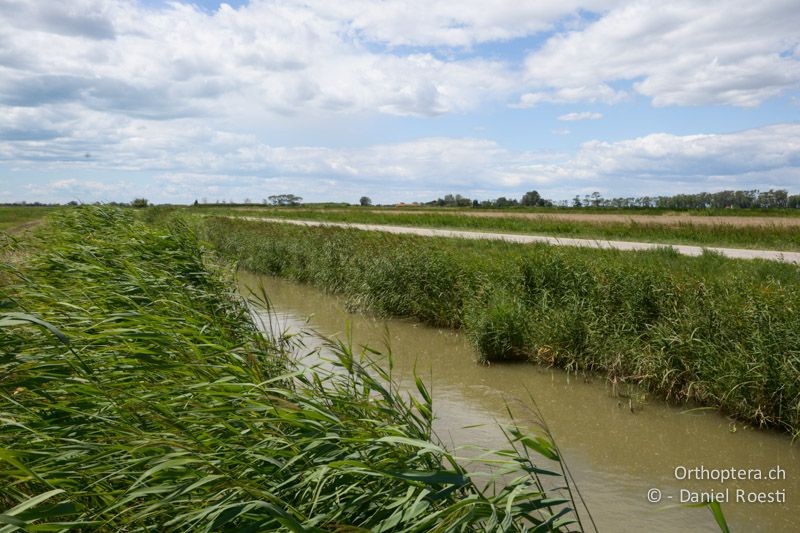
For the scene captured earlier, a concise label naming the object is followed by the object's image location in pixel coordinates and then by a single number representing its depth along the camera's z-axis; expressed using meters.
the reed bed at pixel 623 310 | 7.11
